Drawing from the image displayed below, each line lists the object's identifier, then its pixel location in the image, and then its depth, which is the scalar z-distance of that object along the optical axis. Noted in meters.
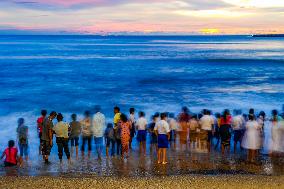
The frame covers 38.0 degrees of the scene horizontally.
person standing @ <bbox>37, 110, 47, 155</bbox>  13.79
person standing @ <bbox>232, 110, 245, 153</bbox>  14.51
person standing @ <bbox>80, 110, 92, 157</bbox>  13.77
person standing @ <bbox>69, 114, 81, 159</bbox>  13.67
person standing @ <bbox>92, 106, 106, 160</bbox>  13.59
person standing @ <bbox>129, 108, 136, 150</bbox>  14.51
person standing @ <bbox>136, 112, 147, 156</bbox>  14.15
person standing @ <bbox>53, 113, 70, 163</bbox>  12.66
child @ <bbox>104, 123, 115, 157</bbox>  13.77
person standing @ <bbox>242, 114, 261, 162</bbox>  12.93
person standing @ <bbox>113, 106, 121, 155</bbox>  13.80
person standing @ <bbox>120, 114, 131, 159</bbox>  13.38
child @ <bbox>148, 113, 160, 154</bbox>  14.44
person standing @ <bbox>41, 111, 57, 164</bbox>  12.63
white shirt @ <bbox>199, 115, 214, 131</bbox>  14.27
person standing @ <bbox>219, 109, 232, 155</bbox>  14.41
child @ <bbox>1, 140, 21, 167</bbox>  12.52
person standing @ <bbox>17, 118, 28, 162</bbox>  13.30
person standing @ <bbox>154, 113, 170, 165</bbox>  12.46
